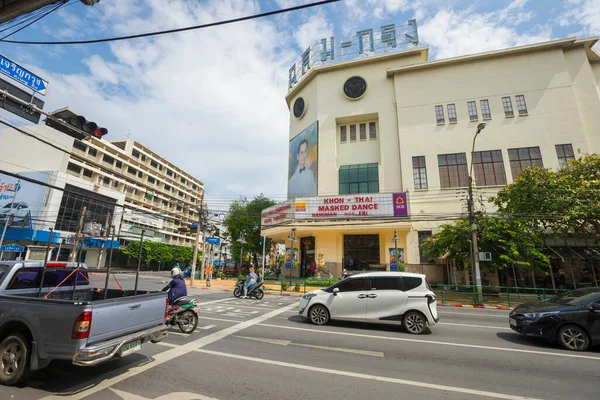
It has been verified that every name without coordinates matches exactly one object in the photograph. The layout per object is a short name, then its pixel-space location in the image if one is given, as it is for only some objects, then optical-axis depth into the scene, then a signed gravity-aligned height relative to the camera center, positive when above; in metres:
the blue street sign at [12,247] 30.88 +1.53
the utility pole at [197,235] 23.97 +2.62
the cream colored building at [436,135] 24.09 +12.59
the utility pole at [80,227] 24.69 +3.30
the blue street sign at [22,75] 5.88 +4.05
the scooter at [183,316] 7.68 -1.39
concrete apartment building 36.22 +14.24
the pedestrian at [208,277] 23.81 -0.97
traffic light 6.47 +3.25
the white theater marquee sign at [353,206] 23.44 +5.41
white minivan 8.23 -0.99
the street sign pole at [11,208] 30.15 +5.94
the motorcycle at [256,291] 15.49 -1.34
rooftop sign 30.20 +25.13
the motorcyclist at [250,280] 15.65 -0.76
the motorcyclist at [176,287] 7.90 -0.63
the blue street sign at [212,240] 26.60 +2.43
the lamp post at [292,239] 23.63 +2.36
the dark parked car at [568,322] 6.71 -1.20
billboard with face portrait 30.12 +11.74
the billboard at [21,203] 34.56 +7.52
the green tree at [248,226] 42.69 +6.17
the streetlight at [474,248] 15.80 +1.37
